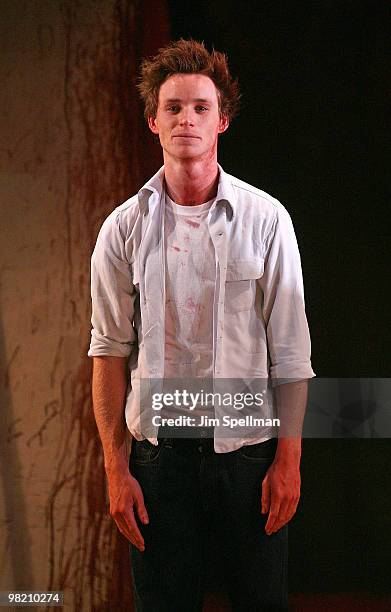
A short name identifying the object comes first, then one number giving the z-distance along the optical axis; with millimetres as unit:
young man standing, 5800
